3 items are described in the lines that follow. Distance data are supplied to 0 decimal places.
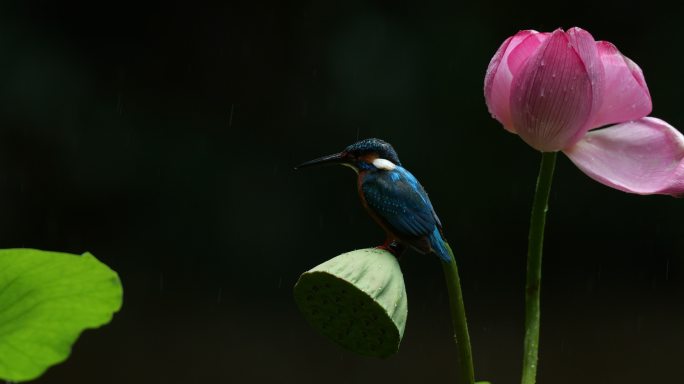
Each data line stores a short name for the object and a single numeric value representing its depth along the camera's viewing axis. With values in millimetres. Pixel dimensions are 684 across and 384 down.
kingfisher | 9148
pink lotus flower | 9122
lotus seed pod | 9090
